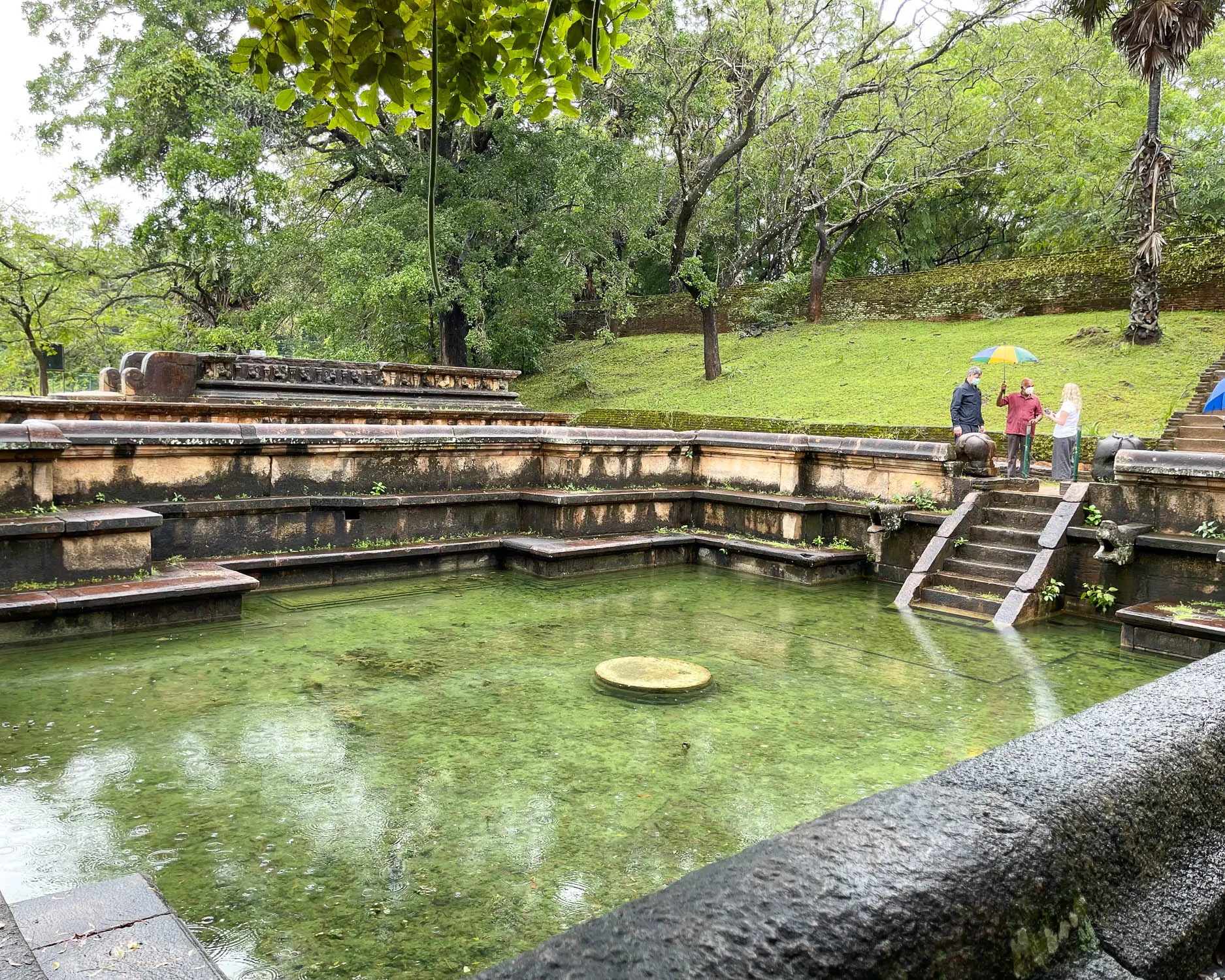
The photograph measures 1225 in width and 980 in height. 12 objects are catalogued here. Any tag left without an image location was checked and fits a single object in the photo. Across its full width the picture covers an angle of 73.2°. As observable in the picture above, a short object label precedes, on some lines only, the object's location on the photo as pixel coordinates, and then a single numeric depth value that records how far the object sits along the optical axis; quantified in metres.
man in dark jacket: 9.91
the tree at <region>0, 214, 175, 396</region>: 20.23
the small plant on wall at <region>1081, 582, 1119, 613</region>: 6.69
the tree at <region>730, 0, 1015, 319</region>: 19.56
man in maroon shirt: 10.48
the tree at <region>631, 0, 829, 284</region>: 18.58
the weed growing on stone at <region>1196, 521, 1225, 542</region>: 6.22
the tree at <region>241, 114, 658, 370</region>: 17.89
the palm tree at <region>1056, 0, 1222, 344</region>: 14.41
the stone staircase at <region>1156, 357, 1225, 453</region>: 12.07
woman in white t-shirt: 9.65
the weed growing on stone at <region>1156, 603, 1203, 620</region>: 5.60
